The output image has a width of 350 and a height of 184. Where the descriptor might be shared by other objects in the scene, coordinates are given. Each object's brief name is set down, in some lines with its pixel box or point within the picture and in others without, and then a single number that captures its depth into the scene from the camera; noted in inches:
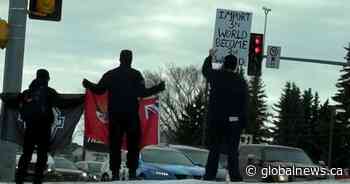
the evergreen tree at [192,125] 2997.0
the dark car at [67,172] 1211.7
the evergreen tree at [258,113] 3378.4
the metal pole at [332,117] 2404.8
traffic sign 1248.7
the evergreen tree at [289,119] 3248.0
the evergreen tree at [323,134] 2906.0
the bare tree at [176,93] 3534.0
